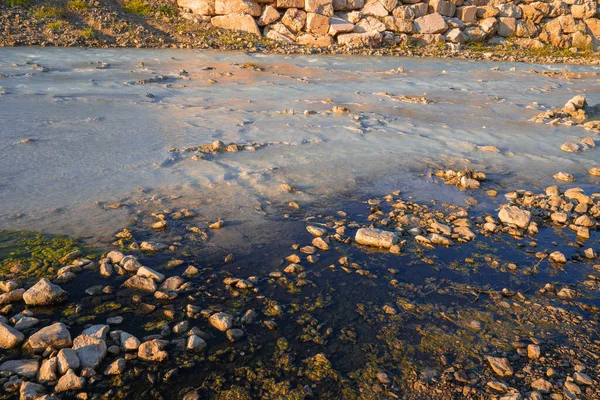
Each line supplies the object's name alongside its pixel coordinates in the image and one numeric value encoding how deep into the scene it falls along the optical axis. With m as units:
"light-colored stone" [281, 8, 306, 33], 16.80
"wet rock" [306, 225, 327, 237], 4.14
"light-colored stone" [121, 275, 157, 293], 3.26
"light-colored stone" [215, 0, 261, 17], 16.66
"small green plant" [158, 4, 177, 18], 16.71
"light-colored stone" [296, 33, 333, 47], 16.26
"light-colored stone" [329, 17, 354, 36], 16.67
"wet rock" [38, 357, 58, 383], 2.44
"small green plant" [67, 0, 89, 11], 15.12
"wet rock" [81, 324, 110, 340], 2.72
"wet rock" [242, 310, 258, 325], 3.01
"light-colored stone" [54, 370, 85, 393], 2.40
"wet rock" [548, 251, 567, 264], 3.92
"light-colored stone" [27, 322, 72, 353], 2.64
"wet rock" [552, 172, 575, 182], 5.59
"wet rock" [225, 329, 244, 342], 2.85
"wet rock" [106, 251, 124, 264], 3.51
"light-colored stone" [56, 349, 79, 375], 2.48
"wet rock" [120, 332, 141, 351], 2.69
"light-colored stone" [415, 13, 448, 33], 17.84
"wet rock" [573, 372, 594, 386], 2.59
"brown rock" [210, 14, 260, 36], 16.55
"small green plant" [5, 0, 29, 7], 14.51
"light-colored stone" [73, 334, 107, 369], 2.56
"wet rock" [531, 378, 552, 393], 2.55
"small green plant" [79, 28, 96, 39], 13.88
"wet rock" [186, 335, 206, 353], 2.74
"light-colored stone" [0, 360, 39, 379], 2.46
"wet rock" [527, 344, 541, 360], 2.79
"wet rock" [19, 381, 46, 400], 2.31
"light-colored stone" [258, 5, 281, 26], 16.91
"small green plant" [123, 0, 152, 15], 16.45
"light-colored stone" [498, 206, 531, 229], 4.43
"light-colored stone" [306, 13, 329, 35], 16.70
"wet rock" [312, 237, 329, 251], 3.94
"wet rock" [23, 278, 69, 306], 3.00
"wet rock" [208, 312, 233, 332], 2.92
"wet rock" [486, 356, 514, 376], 2.67
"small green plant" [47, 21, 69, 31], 13.88
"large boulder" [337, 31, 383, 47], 16.23
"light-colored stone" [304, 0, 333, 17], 16.89
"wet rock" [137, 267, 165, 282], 3.34
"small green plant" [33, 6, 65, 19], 14.36
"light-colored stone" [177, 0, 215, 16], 16.88
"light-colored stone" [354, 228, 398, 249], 3.98
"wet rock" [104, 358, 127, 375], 2.53
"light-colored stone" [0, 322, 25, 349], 2.66
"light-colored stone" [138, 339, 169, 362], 2.64
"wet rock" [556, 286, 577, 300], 3.43
